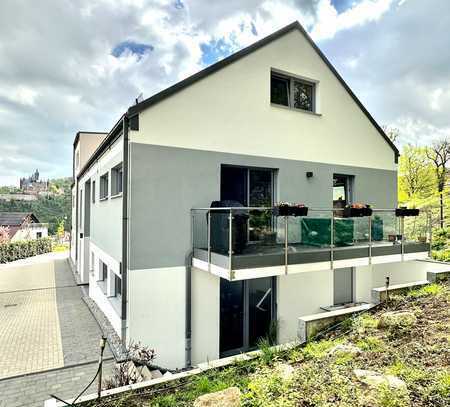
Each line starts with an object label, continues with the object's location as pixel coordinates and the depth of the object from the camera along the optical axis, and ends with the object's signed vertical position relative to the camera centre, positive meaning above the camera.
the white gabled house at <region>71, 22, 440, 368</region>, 7.32 -0.02
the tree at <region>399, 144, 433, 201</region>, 25.95 +3.23
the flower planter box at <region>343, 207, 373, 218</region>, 8.15 -0.08
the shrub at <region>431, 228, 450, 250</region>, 17.76 -1.87
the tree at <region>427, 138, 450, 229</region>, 25.30 +4.55
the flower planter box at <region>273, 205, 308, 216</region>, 6.71 -0.01
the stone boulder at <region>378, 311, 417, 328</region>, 6.00 -2.34
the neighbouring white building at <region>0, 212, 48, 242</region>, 40.20 -2.15
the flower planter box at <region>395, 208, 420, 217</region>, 8.88 -0.09
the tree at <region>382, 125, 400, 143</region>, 28.69 +7.55
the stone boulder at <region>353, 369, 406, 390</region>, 4.00 -2.45
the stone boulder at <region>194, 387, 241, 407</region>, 3.87 -2.58
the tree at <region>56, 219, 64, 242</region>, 50.42 -3.75
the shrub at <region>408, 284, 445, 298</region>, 8.06 -2.34
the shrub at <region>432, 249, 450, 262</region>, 14.50 -2.39
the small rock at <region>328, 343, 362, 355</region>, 5.22 -2.58
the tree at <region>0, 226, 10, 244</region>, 31.12 -2.75
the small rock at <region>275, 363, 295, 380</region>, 4.59 -2.67
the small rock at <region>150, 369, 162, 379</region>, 6.66 -3.86
